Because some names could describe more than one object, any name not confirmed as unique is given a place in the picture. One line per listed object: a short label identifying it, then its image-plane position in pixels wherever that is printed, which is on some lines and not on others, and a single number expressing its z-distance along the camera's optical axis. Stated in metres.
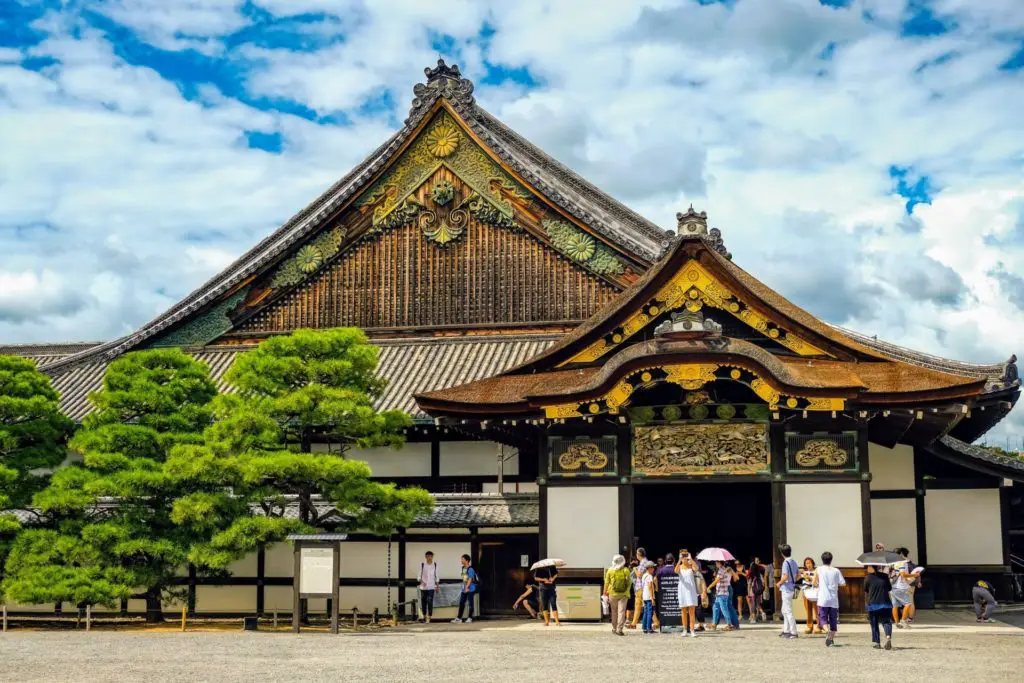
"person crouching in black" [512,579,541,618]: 25.37
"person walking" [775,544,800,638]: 20.41
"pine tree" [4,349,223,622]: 25.06
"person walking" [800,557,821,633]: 20.43
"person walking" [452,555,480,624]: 25.73
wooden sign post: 22.84
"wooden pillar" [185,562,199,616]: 28.14
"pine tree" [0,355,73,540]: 26.66
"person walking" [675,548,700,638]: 20.89
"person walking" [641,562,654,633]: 21.62
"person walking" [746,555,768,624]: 24.11
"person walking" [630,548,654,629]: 21.95
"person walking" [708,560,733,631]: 22.00
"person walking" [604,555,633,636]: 21.59
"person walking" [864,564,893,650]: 18.09
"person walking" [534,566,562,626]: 24.38
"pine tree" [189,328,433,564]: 24.64
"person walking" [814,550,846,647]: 19.19
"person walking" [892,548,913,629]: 21.48
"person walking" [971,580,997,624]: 23.67
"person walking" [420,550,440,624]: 26.16
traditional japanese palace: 24.00
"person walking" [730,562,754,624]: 24.62
